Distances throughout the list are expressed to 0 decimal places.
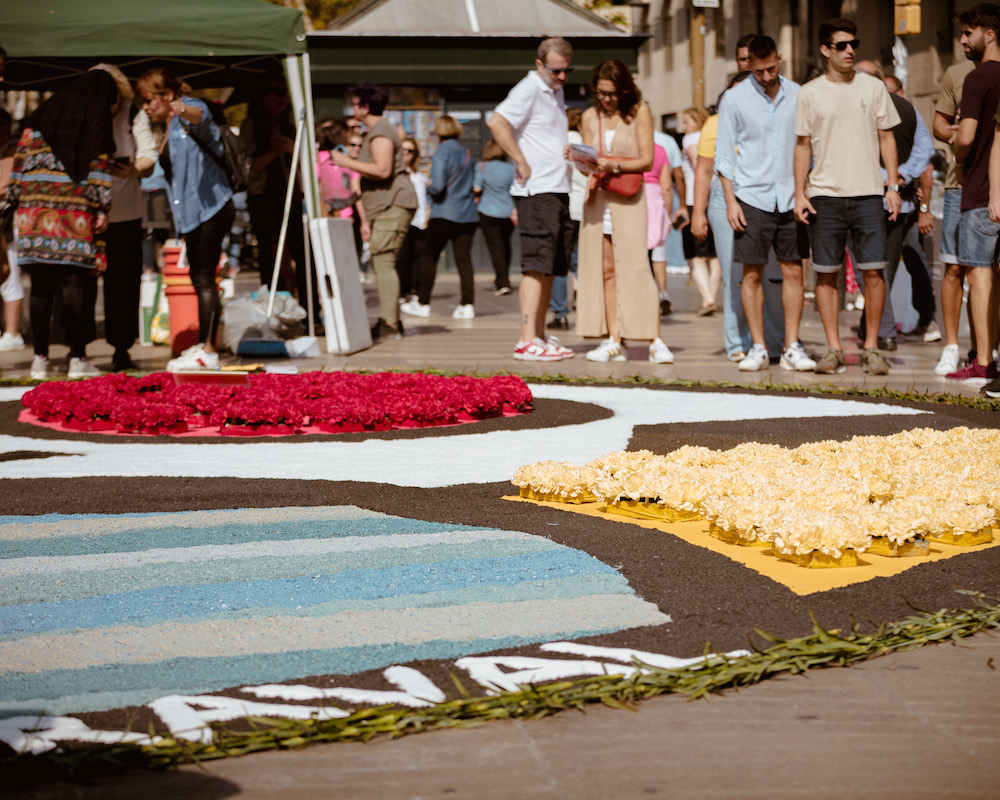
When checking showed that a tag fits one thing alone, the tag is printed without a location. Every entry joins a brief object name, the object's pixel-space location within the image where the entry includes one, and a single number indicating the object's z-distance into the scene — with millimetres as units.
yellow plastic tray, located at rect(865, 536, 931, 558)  8945
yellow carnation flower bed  8883
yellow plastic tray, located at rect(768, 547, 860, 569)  8664
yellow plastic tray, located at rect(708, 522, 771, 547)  9289
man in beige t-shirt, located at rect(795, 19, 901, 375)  19797
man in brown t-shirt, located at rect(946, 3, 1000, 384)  18562
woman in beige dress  21547
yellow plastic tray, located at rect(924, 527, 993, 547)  9227
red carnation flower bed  15398
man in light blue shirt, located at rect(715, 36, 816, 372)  20641
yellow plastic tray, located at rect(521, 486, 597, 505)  10805
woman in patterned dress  19875
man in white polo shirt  21750
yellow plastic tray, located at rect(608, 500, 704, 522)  10133
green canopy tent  23687
